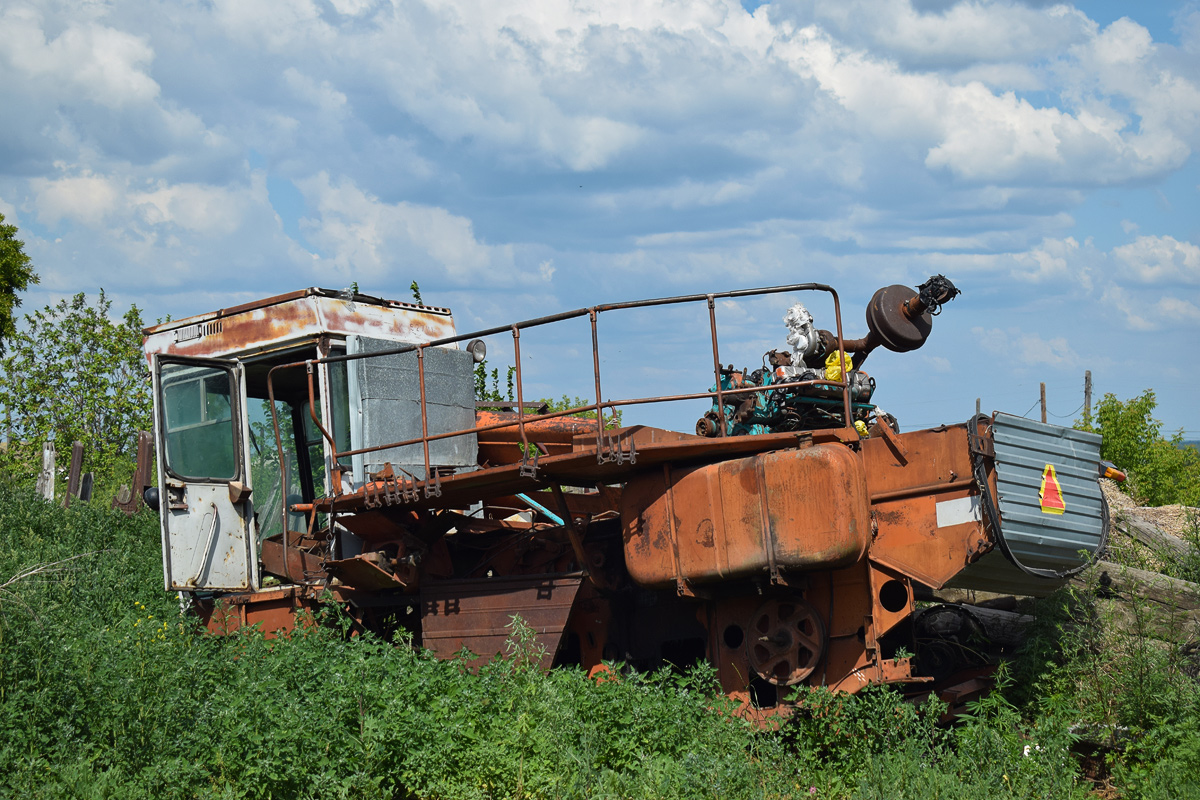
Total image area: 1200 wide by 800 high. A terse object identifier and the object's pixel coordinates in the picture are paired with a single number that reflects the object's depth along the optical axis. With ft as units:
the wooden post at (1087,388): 120.47
